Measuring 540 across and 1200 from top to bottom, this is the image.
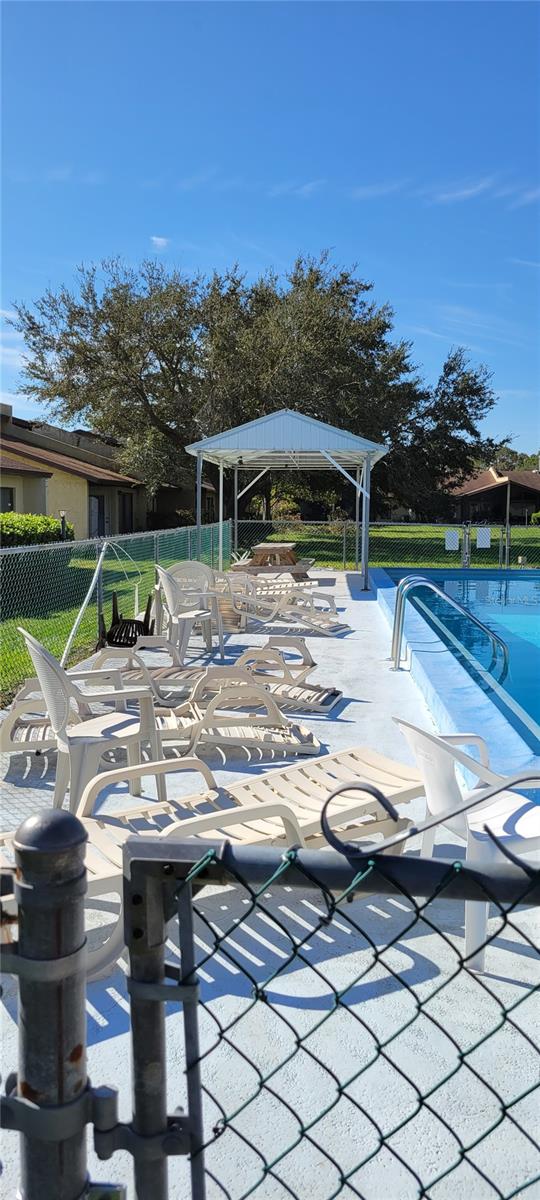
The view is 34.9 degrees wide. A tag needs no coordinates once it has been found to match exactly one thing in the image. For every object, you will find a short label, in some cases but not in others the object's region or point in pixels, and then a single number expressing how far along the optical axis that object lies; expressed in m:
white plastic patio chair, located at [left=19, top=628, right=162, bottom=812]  4.33
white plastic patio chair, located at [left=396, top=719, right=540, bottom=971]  3.21
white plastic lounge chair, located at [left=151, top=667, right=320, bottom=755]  5.72
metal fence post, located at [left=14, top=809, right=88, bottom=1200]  1.17
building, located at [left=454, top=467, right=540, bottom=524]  55.44
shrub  17.69
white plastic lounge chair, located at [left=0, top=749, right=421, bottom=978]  3.33
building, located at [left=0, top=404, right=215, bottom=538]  25.91
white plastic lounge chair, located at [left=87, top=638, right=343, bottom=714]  7.19
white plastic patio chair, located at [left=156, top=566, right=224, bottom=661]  9.16
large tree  30.62
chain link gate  1.20
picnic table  16.77
